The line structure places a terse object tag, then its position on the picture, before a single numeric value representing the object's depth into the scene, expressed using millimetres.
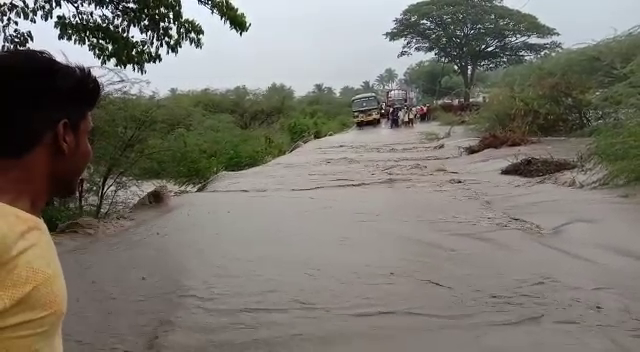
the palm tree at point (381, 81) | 96656
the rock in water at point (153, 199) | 11344
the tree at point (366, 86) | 90062
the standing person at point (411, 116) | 39978
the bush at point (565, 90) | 12931
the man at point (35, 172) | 1204
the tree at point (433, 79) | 59988
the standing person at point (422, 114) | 44500
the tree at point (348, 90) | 85650
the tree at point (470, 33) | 44156
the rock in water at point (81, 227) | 8961
